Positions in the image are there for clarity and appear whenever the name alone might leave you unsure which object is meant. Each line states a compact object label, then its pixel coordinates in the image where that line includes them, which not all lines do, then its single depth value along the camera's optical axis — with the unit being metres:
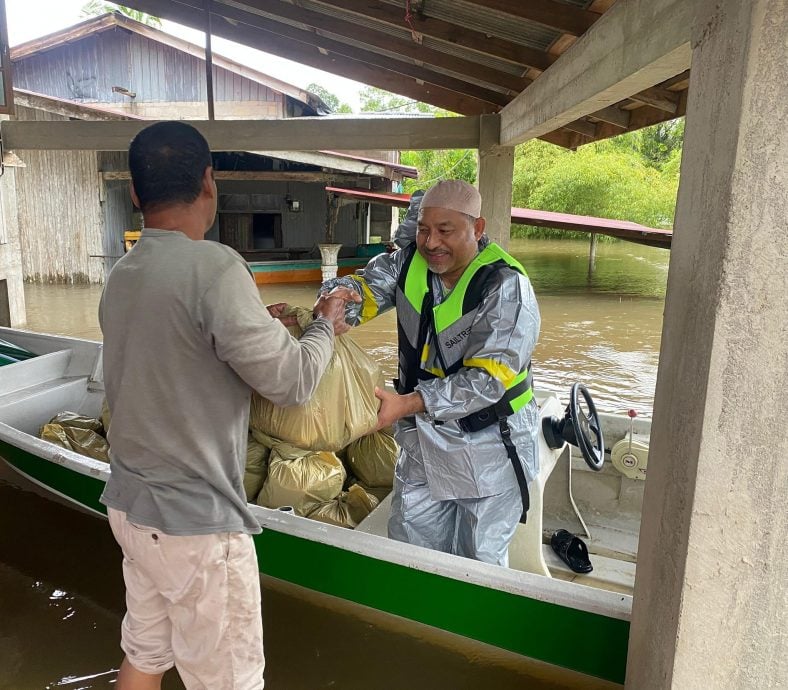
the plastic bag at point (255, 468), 3.75
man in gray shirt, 1.54
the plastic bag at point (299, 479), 3.60
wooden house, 13.72
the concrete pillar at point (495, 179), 5.68
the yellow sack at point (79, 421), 4.77
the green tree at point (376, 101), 49.84
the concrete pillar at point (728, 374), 1.36
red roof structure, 12.41
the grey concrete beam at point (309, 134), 5.71
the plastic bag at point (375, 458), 4.08
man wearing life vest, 2.31
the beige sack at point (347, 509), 3.58
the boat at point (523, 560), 2.46
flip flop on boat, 3.51
